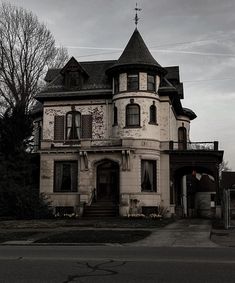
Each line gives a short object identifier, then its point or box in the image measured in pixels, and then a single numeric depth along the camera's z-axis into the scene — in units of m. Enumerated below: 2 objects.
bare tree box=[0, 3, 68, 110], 49.31
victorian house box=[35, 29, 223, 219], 37.12
